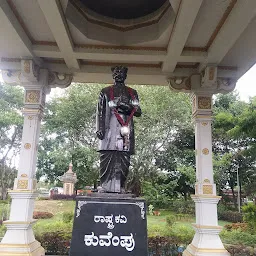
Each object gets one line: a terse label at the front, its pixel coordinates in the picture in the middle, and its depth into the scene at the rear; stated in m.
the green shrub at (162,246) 5.71
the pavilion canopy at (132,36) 3.84
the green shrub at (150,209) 10.64
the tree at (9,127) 11.68
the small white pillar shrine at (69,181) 12.72
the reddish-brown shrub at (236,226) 7.22
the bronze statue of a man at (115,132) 3.31
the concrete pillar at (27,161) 4.61
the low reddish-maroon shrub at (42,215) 9.86
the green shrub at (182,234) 6.21
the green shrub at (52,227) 6.39
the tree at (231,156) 11.39
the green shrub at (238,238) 6.00
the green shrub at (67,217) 7.06
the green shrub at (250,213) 5.26
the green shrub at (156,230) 6.50
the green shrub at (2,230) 6.65
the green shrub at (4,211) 9.38
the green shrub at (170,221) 7.03
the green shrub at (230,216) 10.39
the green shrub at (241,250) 5.45
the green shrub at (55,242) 5.75
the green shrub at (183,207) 11.62
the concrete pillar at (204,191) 4.80
